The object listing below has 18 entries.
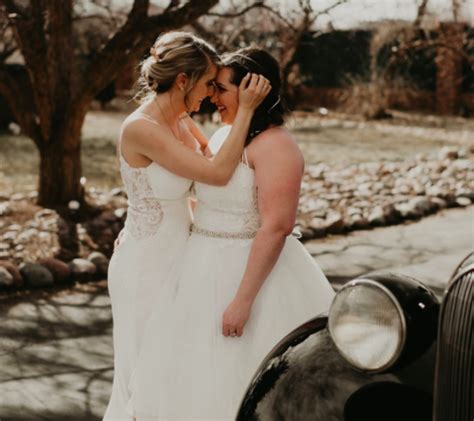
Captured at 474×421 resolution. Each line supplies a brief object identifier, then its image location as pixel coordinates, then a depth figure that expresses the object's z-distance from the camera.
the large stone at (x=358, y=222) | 9.02
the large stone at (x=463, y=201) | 10.33
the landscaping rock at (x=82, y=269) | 6.84
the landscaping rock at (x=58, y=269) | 6.75
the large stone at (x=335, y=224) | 8.74
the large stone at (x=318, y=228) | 8.55
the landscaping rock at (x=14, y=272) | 6.58
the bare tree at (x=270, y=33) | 8.77
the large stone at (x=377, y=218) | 9.19
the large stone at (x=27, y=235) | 7.61
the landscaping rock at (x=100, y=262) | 6.99
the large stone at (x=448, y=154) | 13.66
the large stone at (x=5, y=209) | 8.65
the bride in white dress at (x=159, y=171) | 3.32
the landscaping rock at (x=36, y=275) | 6.61
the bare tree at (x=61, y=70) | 8.19
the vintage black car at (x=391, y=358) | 2.41
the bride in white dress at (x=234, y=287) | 3.22
